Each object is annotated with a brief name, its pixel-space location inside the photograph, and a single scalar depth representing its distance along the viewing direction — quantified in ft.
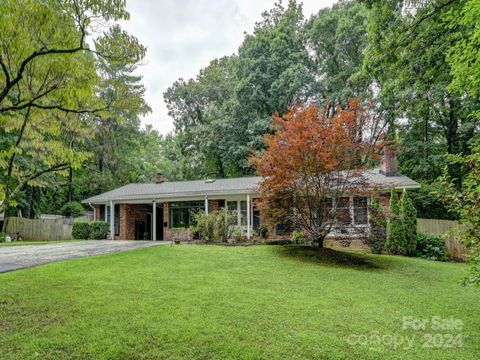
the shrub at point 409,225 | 37.24
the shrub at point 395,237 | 37.27
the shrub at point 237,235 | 42.86
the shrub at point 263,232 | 47.55
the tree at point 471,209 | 10.28
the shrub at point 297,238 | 38.68
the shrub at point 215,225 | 41.73
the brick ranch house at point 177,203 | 49.08
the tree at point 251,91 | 73.51
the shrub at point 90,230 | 57.77
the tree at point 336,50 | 69.26
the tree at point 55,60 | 11.69
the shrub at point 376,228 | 30.63
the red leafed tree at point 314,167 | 28.91
